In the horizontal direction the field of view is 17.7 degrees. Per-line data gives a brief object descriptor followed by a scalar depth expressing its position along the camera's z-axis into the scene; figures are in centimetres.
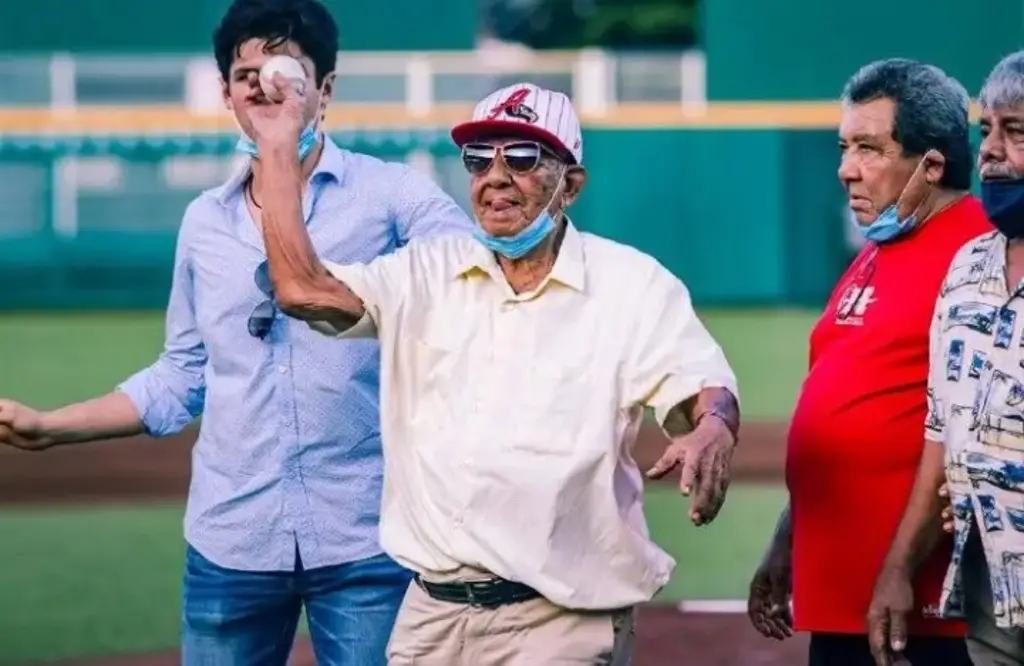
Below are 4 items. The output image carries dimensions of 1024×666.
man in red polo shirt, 731
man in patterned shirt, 657
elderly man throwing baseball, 643
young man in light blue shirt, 757
